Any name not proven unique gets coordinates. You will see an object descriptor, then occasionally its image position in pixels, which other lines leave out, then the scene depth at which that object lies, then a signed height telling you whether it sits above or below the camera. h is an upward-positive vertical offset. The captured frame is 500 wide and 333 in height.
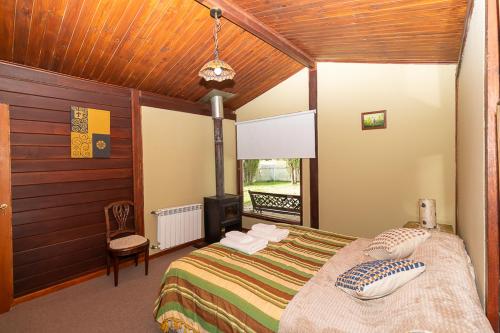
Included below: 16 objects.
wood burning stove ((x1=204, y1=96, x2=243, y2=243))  4.23 -0.67
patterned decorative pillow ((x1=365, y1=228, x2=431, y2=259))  1.83 -0.62
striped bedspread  1.51 -0.82
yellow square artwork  3.13 +0.46
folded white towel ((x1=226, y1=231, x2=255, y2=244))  2.38 -0.71
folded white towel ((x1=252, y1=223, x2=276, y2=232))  2.74 -0.70
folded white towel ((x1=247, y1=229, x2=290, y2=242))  2.56 -0.74
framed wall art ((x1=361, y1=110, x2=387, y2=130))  3.54 +0.61
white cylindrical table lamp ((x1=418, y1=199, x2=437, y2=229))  2.81 -0.59
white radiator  3.96 -0.98
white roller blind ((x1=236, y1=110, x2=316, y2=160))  4.24 +0.50
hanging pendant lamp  2.18 +0.85
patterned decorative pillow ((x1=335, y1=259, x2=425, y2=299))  1.38 -0.66
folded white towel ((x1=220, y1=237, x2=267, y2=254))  2.25 -0.75
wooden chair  3.04 -0.94
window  5.16 -0.62
